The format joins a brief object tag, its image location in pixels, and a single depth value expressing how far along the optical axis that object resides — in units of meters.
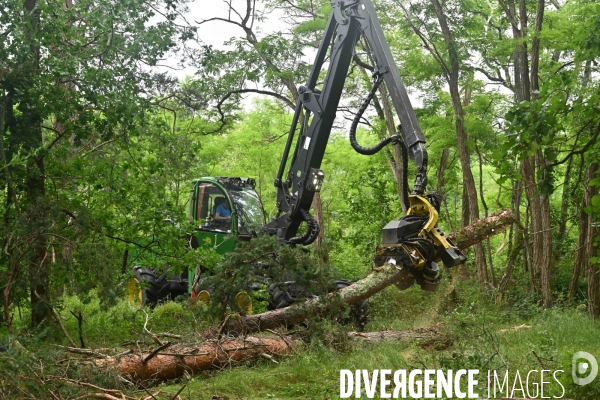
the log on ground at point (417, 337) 7.69
